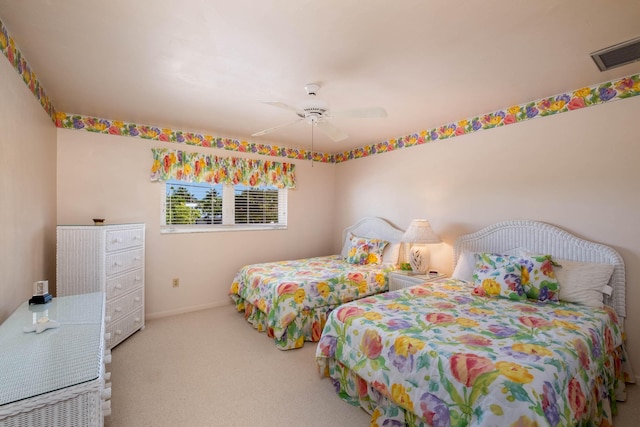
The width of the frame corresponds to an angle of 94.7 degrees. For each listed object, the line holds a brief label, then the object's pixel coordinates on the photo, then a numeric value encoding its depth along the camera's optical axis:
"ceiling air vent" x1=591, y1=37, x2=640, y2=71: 1.92
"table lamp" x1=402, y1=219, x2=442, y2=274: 3.46
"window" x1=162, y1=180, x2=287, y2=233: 3.93
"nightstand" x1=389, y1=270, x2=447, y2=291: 3.39
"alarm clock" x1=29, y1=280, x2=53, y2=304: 1.94
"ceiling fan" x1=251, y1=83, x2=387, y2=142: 2.27
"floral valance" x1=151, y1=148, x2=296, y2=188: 3.73
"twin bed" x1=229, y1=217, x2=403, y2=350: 3.01
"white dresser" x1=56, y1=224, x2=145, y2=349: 2.67
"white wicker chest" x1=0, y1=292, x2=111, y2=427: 1.03
